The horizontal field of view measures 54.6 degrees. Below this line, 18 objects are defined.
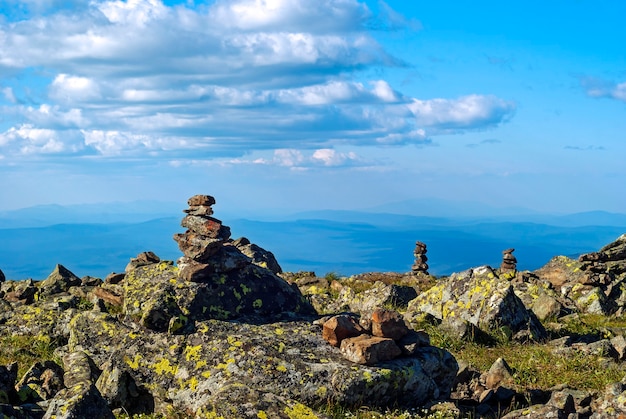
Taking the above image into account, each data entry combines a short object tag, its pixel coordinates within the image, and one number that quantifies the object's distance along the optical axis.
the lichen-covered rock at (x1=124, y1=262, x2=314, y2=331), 18.09
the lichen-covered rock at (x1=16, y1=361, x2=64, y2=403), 14.28
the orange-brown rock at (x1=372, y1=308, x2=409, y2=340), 16.27
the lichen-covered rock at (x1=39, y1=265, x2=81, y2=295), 30.71
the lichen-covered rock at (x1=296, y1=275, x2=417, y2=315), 32.19
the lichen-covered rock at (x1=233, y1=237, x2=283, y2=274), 43.94
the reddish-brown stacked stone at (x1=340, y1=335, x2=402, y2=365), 15.26
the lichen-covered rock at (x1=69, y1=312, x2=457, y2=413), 14.56
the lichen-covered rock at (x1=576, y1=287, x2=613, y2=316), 32.47
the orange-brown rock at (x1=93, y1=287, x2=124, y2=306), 26.96
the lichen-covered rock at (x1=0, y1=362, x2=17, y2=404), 13.30
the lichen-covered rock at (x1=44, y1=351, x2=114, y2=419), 11.16
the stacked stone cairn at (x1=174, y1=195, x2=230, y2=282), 19.64
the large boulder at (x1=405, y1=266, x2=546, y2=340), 23.95
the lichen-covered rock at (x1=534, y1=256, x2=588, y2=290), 39.13
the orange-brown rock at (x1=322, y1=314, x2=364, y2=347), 16.22
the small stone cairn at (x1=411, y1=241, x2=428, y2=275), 54.96
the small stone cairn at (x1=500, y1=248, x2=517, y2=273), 49.26
